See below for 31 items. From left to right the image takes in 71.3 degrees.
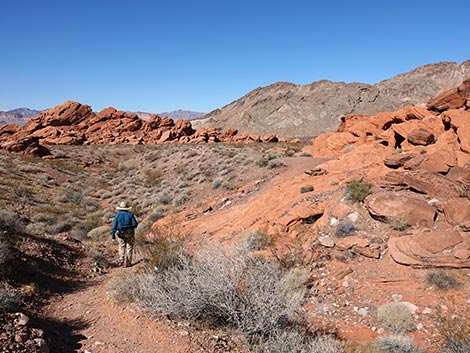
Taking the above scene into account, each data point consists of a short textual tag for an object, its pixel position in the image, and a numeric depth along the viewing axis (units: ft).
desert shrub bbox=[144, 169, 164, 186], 81.58
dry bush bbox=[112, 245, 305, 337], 15.80
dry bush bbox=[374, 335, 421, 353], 17.31
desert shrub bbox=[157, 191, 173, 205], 60.08
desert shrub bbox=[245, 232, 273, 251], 29.58
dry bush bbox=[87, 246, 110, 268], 28.79
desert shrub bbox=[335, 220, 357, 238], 27.57
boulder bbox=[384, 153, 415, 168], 34.39
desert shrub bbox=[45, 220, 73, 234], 40.90
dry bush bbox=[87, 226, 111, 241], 41.93
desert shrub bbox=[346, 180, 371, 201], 30.30
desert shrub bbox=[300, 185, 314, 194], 37.96
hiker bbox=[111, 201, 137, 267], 26.86
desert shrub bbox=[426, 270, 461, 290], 20.83
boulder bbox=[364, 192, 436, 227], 25.86
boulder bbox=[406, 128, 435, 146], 39.74
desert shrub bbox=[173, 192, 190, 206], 57.11
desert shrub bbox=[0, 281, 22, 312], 15.03
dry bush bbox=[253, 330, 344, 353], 14.32
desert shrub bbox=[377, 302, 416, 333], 19.31
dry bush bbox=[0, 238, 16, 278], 19.43
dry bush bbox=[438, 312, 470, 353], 15.27
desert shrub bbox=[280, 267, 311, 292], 23.12
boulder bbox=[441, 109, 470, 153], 32.64
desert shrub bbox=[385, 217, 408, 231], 25.79
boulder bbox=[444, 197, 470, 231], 24.04
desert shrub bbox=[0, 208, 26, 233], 27.97
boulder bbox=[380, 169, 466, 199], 27.39
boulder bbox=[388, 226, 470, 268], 22.16
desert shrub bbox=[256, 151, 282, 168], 64.08
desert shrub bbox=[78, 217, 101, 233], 46.93
